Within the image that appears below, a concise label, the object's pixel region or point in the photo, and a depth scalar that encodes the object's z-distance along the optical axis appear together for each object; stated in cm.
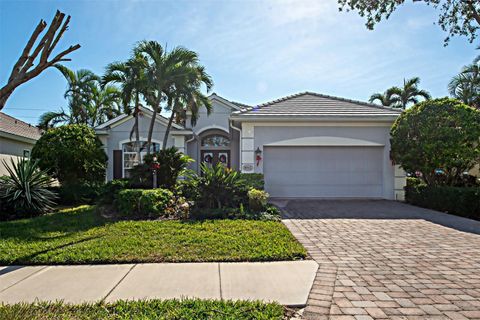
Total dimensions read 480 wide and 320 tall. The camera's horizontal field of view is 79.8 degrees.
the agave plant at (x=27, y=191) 874
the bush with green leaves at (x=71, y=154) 1056
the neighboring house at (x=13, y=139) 1302
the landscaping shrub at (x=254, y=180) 1047
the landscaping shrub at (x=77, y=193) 1103
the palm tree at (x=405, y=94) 2302
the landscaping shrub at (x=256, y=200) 850
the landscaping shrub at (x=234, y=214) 781
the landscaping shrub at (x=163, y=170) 975
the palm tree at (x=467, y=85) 1869
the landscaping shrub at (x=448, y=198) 860
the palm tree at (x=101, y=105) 1788
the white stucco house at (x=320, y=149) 1186
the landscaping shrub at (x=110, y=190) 906
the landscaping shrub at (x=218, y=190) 871
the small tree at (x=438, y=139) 940
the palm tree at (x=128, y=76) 1069
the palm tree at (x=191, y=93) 1132
